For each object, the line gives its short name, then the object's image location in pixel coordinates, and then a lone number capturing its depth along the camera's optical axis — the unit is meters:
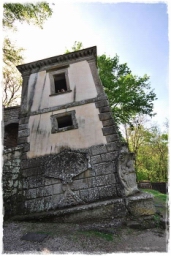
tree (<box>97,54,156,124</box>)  12.70
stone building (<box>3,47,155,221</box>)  6.14
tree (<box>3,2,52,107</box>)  8.15
